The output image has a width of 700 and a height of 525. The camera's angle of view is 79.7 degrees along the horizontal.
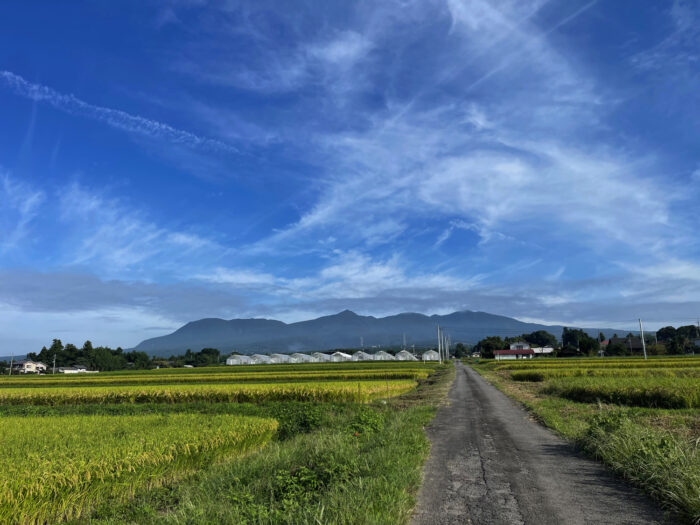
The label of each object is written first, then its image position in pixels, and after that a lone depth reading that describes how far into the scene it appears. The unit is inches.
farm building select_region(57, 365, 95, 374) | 5054.1
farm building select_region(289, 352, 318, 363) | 6063.0
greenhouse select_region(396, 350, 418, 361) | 5975.9
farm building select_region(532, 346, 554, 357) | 6800.2
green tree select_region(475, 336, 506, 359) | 6592.5
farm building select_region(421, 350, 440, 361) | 6249.5
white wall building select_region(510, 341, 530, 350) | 6862.2
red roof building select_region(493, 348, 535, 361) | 5935.0
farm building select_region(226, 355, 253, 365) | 5949.8
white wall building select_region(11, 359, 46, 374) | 5485.2
